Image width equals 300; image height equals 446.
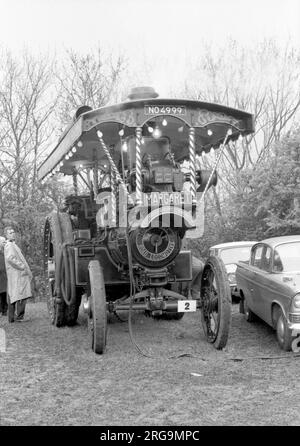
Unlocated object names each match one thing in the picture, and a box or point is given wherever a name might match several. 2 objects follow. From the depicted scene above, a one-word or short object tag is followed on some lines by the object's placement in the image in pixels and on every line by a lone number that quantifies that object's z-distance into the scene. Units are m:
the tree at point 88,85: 23.73
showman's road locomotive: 6.28
